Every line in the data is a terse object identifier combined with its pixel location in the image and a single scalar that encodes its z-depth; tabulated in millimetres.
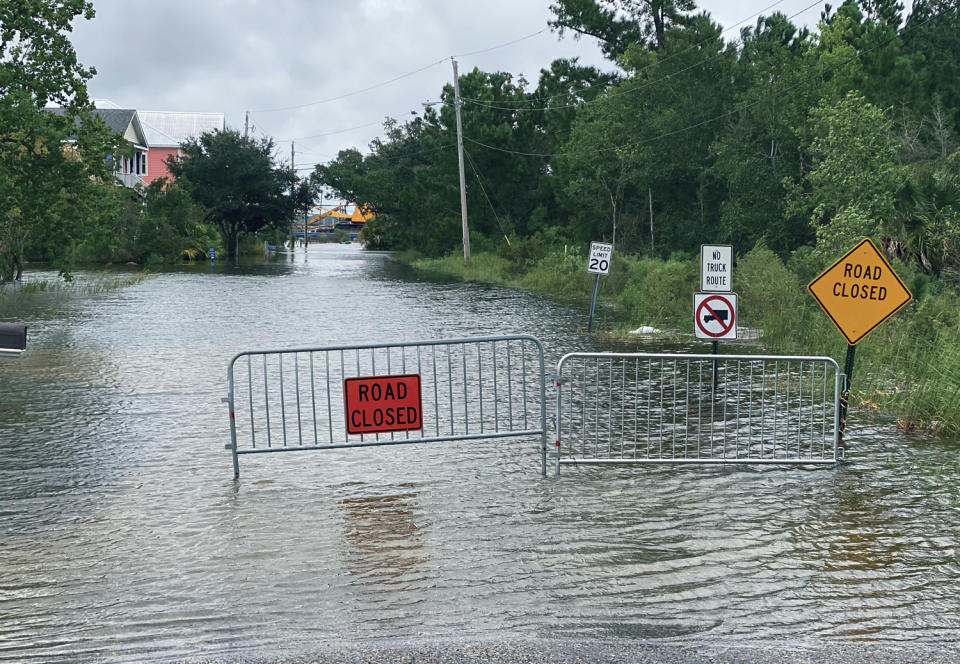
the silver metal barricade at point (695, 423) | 9727
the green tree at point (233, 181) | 72375
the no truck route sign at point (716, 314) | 12508
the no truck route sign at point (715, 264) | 14266
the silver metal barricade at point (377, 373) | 9789
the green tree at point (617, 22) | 65062
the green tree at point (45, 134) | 25953
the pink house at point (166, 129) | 92312
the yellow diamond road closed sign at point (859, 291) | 9953
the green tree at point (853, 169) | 30172
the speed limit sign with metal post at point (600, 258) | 22328
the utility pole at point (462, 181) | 55000
